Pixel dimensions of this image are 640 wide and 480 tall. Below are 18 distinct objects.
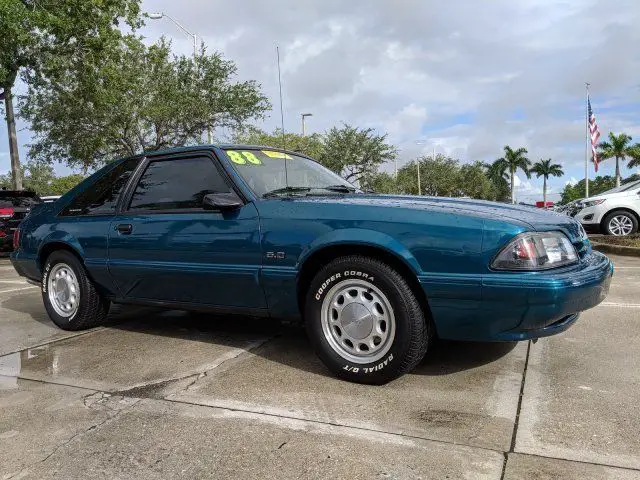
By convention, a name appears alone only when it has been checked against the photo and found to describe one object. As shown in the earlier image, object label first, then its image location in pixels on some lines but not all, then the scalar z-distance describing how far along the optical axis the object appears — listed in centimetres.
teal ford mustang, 307
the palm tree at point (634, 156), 5191
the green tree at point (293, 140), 2916
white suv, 1208
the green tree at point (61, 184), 7480
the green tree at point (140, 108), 2086
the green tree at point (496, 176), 7850
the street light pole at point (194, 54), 2008
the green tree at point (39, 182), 7906
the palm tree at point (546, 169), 7969
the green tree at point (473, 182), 6688
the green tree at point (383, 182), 4109
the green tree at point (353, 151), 3753
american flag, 2837
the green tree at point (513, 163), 7694
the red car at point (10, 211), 1221
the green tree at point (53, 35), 1514
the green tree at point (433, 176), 6212
